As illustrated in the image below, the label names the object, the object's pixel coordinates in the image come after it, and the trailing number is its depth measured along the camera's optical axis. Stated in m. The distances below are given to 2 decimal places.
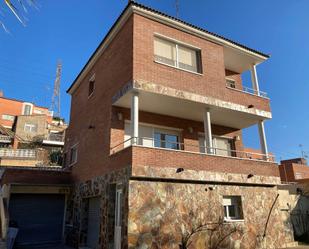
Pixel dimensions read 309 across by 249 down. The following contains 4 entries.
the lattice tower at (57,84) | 58.03
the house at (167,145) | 10.09
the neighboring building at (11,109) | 49.91
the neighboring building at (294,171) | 38.33
